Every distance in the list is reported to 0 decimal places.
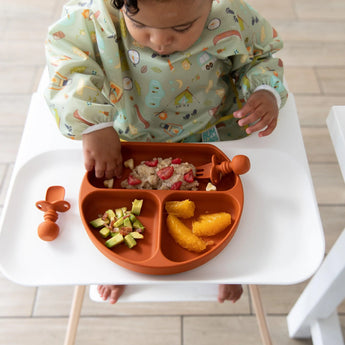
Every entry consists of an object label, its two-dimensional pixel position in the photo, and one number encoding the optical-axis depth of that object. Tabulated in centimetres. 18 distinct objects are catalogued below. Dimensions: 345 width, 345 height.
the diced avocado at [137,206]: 69
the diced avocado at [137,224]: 68
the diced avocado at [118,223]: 66
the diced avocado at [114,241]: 65
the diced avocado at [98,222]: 67
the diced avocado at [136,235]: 66
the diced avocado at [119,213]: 69
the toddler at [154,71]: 70
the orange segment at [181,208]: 69
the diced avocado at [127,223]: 66
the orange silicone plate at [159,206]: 63
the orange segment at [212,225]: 67
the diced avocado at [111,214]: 69
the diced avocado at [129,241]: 65
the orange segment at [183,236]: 65
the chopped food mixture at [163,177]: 74
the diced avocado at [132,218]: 68
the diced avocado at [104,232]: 66
